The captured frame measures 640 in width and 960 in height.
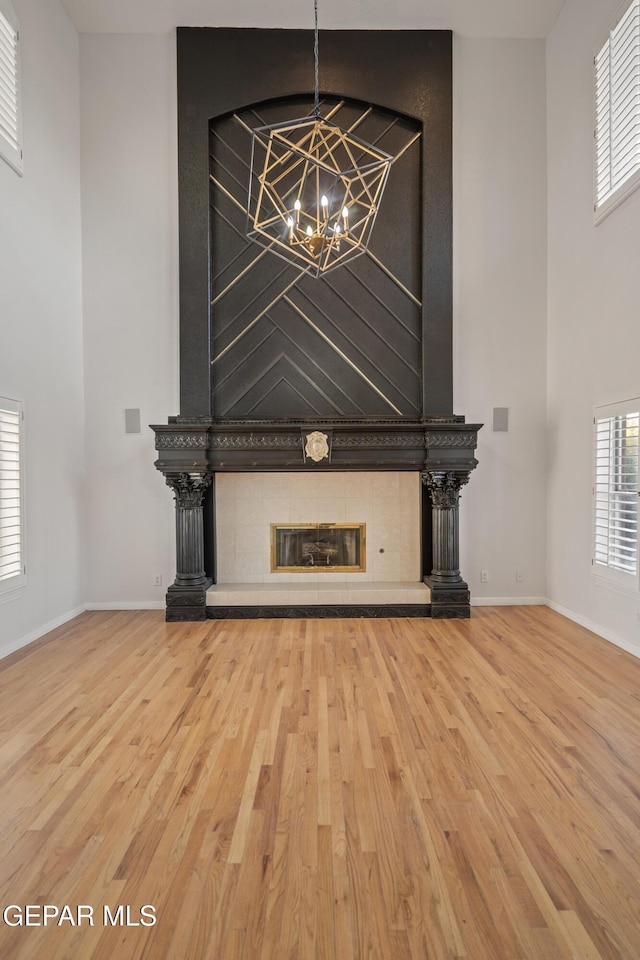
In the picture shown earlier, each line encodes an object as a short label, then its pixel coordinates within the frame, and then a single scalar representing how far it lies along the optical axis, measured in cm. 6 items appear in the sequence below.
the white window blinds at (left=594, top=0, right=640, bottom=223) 446
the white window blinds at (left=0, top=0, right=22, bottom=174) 471
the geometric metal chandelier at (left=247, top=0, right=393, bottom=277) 271
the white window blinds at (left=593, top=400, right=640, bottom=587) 454
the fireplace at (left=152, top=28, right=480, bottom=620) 581
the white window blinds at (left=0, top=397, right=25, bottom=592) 462
